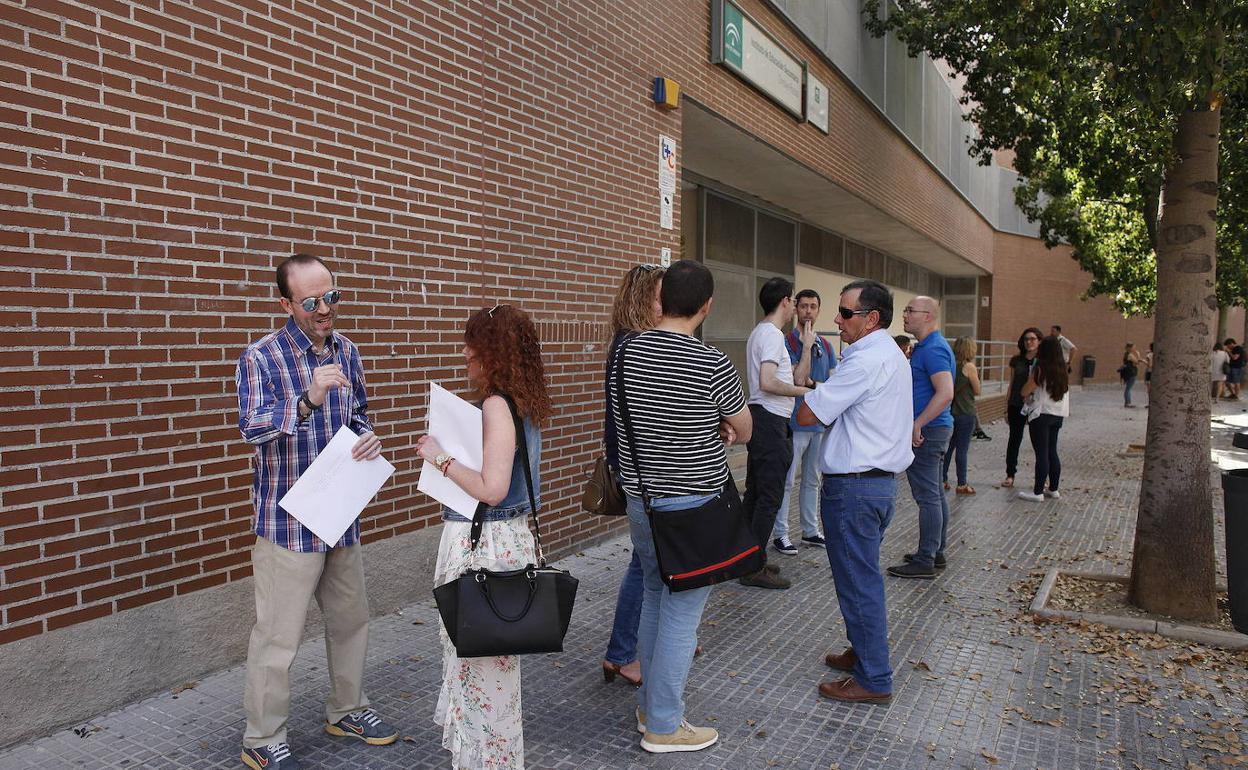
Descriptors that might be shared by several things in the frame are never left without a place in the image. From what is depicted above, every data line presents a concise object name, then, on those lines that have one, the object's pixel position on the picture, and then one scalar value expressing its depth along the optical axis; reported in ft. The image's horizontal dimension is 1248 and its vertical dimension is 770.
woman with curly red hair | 9.70
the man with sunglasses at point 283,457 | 10.37
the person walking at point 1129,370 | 78.18
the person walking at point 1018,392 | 32.55
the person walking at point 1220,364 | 83.38
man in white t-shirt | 18.38
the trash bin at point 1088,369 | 104.47
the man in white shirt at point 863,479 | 13.19
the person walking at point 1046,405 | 29.27
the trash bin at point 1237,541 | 15.47
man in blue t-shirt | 20.21
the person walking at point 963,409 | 30.66
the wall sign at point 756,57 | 27.81
